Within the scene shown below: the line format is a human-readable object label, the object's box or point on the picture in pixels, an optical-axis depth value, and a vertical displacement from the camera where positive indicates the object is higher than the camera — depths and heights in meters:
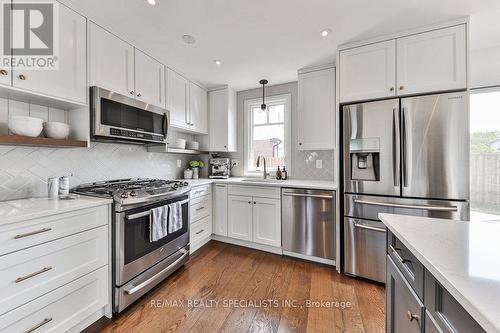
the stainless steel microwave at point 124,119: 1.77 +0.47
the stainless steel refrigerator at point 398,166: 1.79 +0.00
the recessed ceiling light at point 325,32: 1.95 +1.30
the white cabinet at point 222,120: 3.37 +0.77
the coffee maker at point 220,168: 3.41 -0.04
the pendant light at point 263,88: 3.15 +1.26
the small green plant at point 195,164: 3.41 +0.03
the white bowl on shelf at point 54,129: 1.63 +0.30
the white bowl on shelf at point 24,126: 1.44 +0.29
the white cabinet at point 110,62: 1.79 +0.99
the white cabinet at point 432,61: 1.79 +0.97
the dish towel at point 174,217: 2.05 -0.53
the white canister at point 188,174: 3.33 -0.13
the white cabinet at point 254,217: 2.67 -0.70
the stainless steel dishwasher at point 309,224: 2.35 -0.70
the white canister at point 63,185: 1.70 -0.16
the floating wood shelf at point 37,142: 1.35 +0.18
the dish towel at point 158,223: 1.85 -0.54
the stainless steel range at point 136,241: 1.62 -0.66
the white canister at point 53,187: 1.66 -0.18
